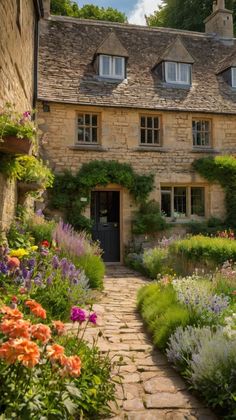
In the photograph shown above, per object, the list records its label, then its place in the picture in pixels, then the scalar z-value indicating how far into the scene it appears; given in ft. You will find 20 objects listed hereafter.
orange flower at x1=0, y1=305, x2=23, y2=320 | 9.17
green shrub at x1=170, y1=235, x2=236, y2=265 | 28.81
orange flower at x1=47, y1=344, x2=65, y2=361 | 8.87
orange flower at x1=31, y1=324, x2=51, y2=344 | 8.87
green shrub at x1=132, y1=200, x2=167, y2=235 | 43.96
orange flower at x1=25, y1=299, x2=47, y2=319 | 10.04
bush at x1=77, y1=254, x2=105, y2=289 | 27.09
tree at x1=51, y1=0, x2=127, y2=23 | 76.54
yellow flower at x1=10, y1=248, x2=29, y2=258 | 17.54
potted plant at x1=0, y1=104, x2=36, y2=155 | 17.61
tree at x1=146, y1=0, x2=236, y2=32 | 81.35
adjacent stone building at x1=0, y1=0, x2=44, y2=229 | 20.49
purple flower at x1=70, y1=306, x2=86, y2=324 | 10.73
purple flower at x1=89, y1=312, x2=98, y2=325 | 11.32
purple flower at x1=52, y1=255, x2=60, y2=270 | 19.57
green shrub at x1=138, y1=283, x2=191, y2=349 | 16.39
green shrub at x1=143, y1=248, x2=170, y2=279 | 33.27
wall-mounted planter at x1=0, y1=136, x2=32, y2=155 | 17.85
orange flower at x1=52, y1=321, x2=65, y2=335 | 10.19
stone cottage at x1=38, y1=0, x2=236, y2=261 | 44.62
